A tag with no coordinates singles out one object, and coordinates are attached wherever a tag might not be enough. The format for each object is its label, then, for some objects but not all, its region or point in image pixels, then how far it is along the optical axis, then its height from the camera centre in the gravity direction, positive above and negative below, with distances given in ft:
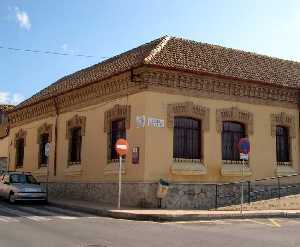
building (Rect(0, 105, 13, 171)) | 95.84 +3.96
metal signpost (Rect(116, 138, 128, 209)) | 49.40 +2.33
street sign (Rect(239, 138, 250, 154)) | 47.96 +2.48
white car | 57.42 -3.54
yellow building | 53.19 +6.85
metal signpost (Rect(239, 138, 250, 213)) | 47.92 +2.28
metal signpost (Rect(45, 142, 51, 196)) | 65.38 +2.74
